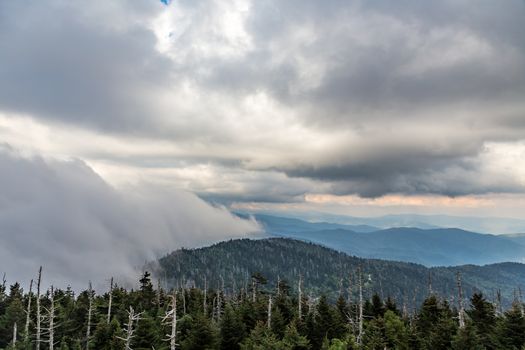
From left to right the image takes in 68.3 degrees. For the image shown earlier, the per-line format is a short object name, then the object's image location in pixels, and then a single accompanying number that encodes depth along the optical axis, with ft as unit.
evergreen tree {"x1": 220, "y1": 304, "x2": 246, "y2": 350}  184.44
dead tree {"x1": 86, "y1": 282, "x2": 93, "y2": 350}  197.77
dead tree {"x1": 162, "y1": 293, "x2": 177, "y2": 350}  117.38
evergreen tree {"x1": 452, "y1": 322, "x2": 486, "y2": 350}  127.03
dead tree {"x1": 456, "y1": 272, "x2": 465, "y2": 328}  142.88
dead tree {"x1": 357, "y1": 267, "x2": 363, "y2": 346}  173.78
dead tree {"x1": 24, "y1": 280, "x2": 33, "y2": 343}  172.30
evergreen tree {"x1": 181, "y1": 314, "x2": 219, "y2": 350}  157.58
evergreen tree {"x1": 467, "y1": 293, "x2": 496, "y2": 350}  177.68
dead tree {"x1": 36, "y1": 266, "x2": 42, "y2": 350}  169.09
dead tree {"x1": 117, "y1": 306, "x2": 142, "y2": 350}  121.66
